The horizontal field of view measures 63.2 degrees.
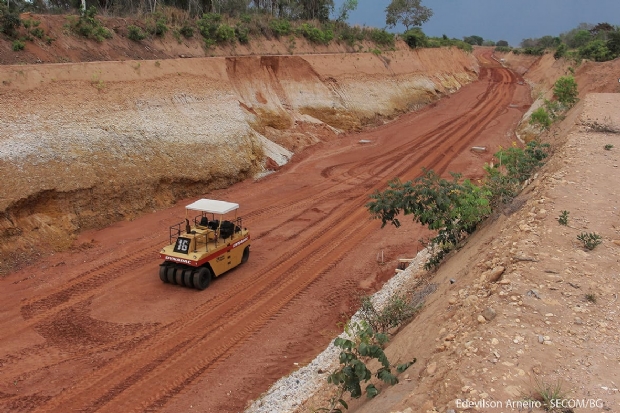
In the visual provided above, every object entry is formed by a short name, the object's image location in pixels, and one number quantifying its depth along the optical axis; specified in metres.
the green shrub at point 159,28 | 27.24
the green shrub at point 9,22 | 21.02
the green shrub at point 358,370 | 6.24
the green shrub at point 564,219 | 9.55
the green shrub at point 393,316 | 9.25
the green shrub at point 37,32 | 21.86
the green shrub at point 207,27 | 29.94
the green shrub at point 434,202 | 11.05
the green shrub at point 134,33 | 25.78
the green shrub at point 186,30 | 28.77
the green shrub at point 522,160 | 14.14
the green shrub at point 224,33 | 30.34
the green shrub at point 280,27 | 35.38
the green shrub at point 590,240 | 8.63
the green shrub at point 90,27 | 23.72
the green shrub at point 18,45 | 20.61
